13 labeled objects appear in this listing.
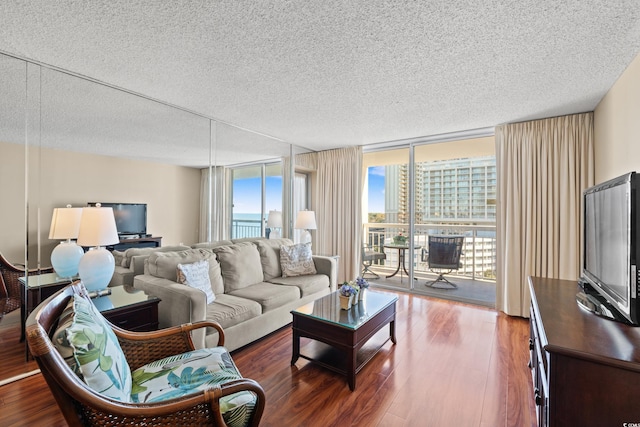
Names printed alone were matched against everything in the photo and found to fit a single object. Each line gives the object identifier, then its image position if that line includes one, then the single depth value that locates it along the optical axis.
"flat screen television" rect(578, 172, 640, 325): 1.25
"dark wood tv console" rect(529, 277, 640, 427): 1.07
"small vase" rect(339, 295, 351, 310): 2.43
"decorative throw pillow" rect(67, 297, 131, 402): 1.03
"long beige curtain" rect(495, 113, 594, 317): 3.18
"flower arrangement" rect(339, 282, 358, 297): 2.42
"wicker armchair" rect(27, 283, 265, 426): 0.90
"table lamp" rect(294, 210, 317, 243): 4.54
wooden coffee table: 2.06
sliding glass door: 4.56
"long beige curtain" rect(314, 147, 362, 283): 4.85
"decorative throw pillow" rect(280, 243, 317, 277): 3.57
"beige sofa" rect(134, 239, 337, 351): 2.21
